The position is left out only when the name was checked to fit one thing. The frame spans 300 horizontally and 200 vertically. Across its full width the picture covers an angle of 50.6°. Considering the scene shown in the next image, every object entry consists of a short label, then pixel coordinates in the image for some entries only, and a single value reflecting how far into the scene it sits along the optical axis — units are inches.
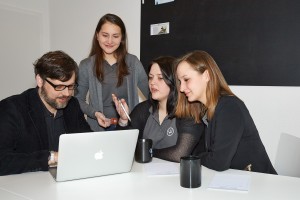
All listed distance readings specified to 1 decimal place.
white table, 45.9
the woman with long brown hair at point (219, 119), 60.7
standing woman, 98.5
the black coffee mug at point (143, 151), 64.6
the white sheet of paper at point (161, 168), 57.4
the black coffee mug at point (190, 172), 49.0
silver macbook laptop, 49.9
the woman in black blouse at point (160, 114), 75.5
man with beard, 56.9
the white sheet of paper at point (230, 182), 48.9
